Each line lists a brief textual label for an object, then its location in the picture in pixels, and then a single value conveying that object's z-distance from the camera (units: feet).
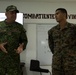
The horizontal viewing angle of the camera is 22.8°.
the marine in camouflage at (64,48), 9.09
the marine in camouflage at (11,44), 8.85
